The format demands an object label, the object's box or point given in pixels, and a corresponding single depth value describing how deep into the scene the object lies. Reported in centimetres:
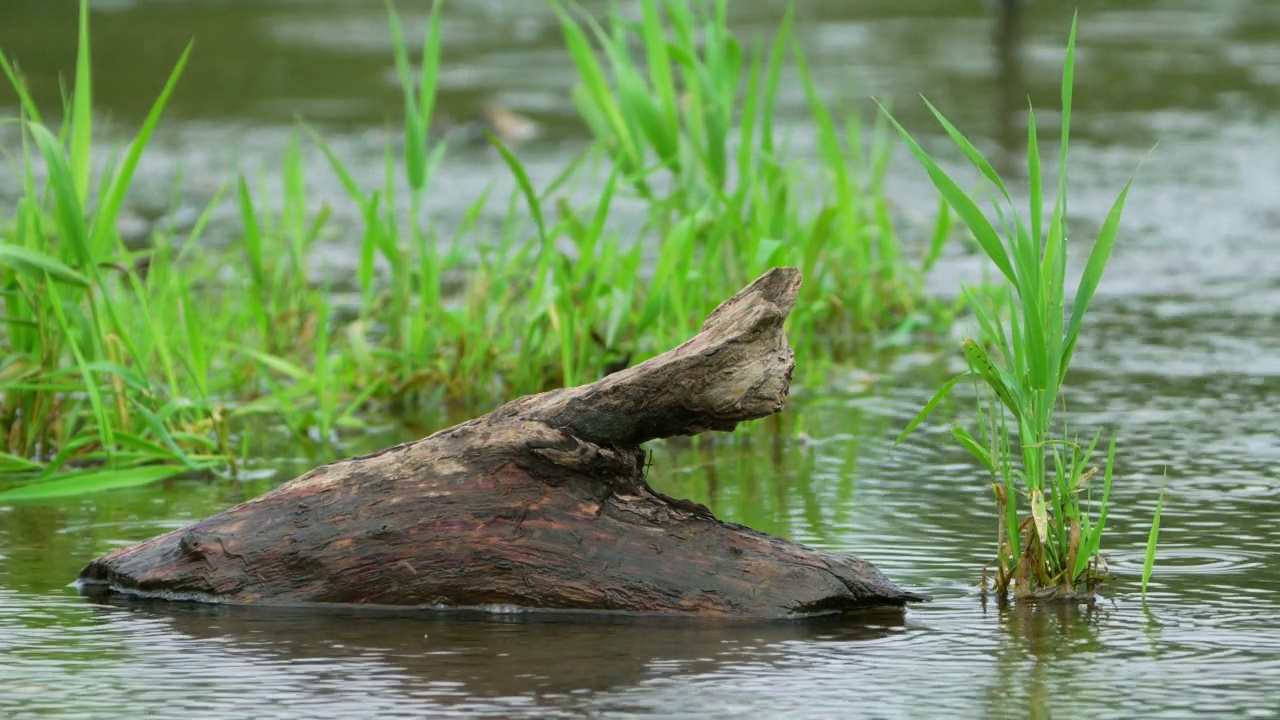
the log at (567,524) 661
